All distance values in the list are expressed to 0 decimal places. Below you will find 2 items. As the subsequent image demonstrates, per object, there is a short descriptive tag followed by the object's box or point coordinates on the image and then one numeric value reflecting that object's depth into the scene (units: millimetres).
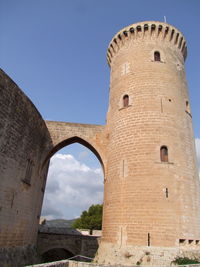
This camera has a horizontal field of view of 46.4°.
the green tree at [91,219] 37750
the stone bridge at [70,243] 15703
